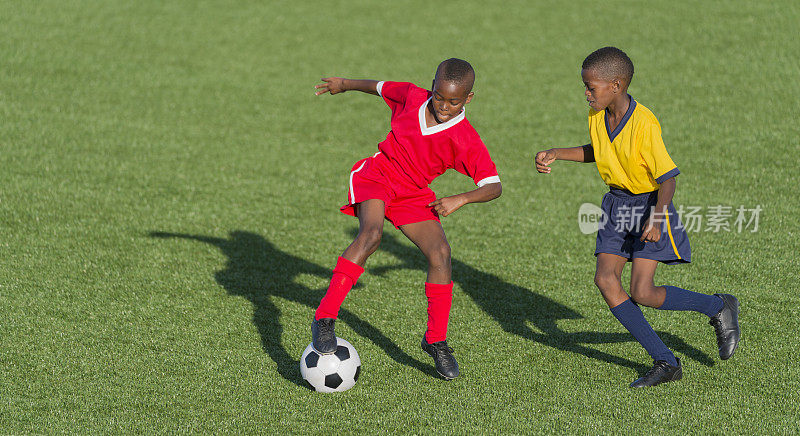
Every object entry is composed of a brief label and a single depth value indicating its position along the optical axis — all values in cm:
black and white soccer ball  1006
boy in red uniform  1001
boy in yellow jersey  999
